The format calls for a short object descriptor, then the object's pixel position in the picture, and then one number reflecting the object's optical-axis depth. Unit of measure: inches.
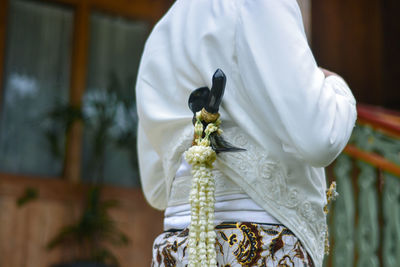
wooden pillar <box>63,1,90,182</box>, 206.2
